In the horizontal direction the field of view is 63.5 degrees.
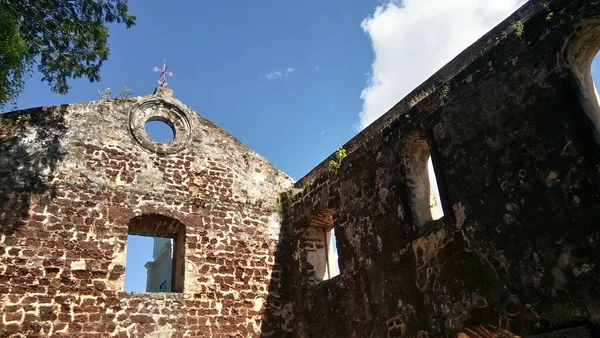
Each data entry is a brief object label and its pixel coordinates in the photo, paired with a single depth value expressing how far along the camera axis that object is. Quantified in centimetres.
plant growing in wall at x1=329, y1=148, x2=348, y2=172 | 882
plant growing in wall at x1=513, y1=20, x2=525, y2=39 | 586
